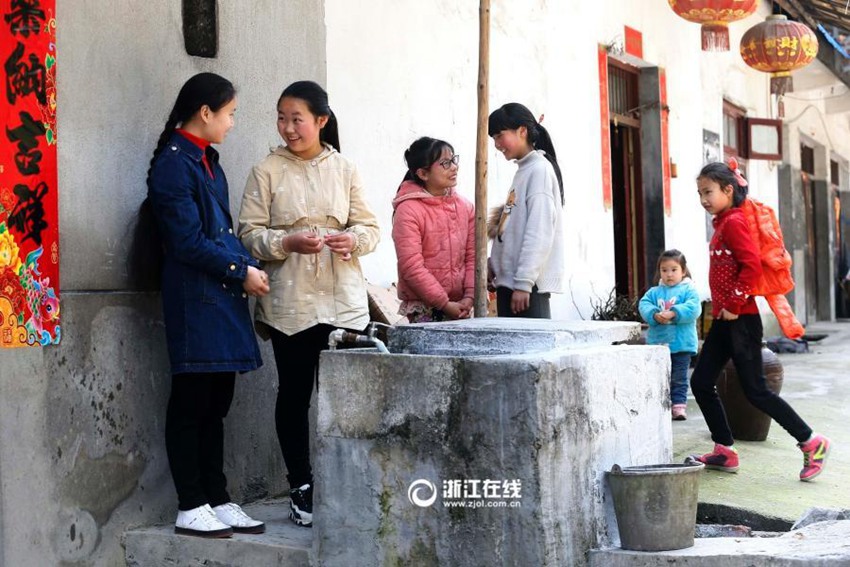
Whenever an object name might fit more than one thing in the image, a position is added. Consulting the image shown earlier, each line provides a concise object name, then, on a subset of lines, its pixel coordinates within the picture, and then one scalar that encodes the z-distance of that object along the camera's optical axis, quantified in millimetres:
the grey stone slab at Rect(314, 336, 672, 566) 3301
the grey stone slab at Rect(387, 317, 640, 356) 3549
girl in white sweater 4887
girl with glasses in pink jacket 4785
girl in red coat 5320
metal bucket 3406
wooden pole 4711
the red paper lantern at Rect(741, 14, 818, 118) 11367
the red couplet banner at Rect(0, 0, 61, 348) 3658
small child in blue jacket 6742
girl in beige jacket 4066
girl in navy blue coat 3834
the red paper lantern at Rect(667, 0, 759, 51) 9062
